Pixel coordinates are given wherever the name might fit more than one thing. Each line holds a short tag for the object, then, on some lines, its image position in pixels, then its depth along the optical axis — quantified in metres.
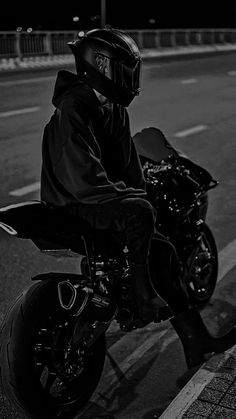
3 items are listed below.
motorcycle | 3.39
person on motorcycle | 3.38
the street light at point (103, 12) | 36.30
